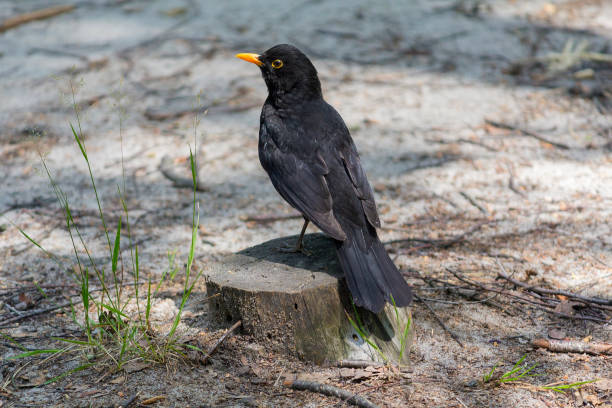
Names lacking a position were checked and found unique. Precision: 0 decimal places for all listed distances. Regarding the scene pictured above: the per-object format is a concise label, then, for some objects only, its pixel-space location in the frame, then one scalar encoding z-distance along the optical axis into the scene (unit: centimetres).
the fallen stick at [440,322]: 665
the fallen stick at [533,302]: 681
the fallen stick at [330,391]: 547
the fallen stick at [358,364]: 611
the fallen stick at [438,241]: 868
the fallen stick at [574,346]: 628
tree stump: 614
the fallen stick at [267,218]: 976
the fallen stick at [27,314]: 693
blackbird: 619
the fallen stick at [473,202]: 973
